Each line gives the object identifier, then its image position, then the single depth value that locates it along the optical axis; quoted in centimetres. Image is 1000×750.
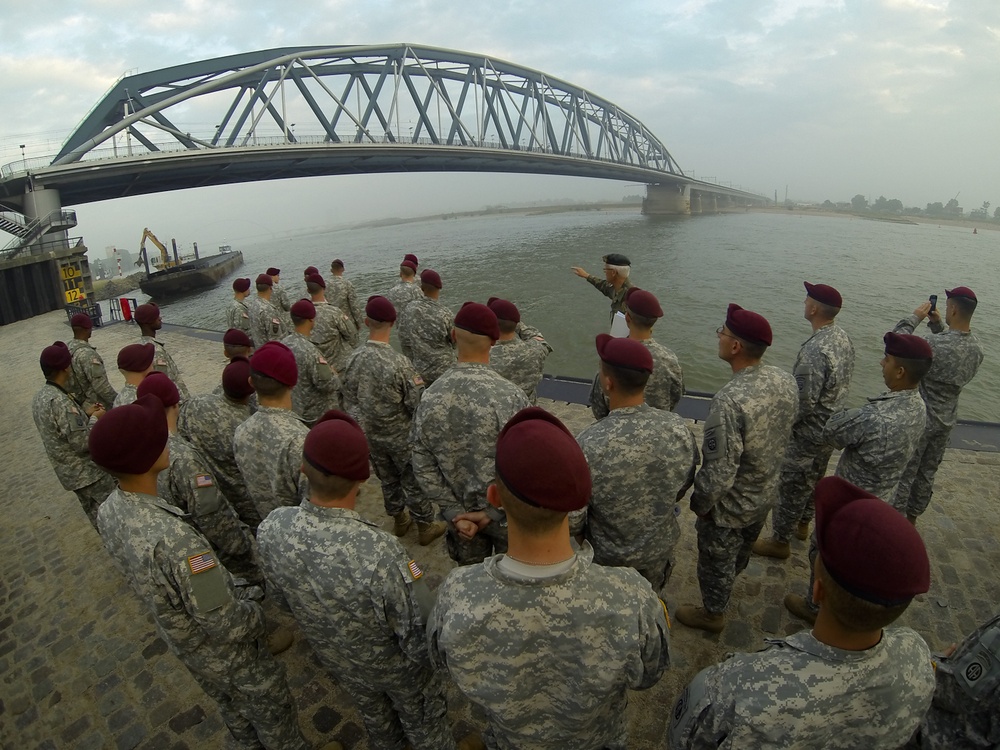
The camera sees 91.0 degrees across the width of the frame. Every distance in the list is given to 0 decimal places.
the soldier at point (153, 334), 545
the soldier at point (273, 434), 312
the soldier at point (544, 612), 154
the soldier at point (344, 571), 205
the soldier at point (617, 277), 602
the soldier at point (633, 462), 258
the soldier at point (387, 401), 448
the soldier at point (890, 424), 315
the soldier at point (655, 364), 390
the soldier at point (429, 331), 612
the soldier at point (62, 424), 427
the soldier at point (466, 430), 307
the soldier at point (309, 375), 523
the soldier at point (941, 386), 426
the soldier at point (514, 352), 454
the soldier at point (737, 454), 298
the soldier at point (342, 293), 919
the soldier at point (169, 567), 221
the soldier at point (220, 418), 383
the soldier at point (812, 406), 398
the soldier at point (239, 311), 859
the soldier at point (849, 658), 129
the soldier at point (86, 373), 600
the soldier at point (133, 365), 392
